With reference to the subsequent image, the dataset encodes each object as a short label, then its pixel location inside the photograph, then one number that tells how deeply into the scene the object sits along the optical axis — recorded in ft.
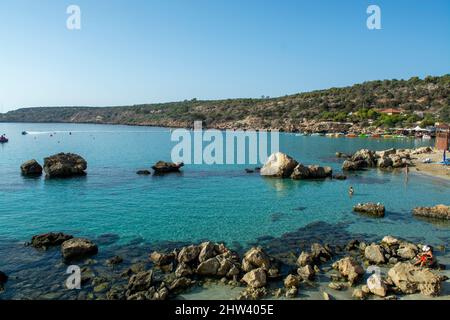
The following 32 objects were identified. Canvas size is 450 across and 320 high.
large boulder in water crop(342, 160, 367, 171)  195.31
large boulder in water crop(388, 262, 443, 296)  57.00
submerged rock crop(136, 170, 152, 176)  180.48
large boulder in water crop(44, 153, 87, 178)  169.27
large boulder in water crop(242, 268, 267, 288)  59.47
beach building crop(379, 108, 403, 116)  523.70
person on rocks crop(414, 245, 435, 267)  67.72
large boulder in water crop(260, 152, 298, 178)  169.37
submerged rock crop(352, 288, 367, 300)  55.67
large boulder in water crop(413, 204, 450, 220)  101.96
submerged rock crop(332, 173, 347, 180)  167.47
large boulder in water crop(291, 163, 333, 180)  165.58
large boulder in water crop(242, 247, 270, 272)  64.95
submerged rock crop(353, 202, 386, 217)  107.04
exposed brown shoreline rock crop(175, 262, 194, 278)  63.77
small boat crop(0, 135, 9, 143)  380.58
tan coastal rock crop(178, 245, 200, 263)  68.14
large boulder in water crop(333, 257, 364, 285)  61.52
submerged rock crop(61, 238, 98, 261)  72.84
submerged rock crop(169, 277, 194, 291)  59.23
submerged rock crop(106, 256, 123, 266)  69.87
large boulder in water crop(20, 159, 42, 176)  174.70
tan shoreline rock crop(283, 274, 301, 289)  59.52
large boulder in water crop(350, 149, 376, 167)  206.80
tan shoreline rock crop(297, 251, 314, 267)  68.78
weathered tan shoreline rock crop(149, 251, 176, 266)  68.85
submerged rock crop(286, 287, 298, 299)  56.59
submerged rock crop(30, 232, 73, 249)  79.20
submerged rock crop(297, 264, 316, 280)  62.90
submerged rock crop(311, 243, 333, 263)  71.46
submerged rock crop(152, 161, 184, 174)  184.44
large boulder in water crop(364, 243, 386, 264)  70.33
